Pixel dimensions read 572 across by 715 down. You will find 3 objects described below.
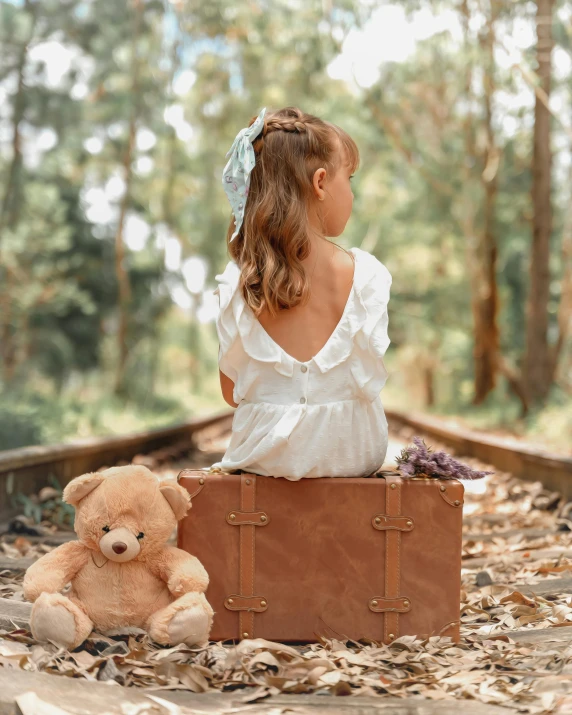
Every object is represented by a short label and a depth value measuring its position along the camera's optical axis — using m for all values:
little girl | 3.12
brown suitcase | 3.02
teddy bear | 2.81
